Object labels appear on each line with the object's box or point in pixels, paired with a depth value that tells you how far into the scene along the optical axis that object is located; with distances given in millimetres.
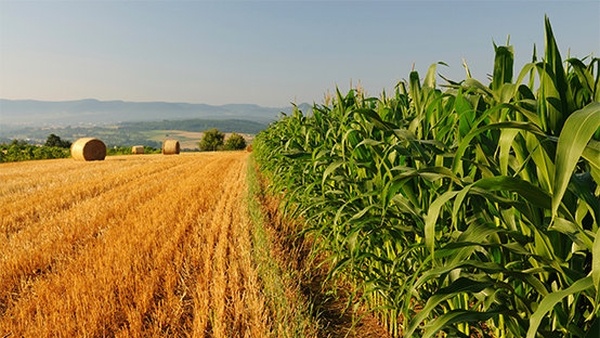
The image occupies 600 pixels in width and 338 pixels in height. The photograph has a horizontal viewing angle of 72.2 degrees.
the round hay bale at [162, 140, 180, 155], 35500
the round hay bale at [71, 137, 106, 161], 24016
